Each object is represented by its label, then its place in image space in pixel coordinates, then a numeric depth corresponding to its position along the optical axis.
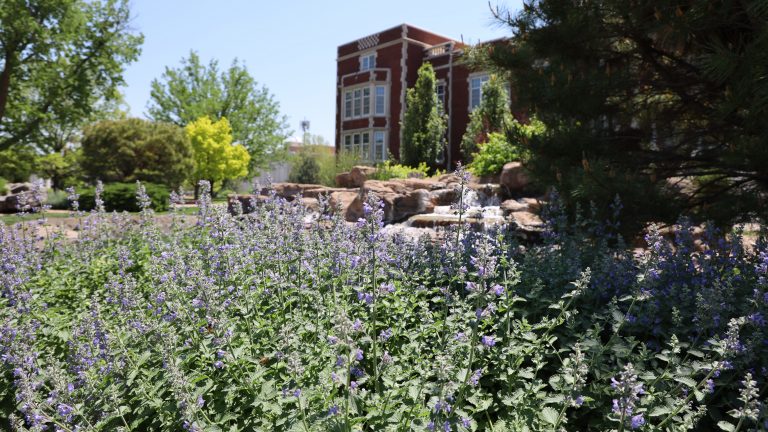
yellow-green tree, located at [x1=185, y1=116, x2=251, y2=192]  31.42
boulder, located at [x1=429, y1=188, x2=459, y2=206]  10.80
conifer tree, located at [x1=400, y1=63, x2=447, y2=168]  27.45
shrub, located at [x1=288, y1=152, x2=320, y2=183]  26.04
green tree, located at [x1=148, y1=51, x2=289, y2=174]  38.81
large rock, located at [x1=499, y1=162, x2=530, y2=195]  10.80
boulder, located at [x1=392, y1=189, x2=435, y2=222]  10.50
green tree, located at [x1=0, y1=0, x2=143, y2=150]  21.36
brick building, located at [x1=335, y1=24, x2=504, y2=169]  32.09
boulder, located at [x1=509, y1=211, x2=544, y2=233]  7.41
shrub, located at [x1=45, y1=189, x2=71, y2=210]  20.92
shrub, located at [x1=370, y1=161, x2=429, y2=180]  15.98
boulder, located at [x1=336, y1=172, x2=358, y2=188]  16.53
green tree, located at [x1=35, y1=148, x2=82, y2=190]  24.40
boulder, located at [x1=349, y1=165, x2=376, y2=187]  15.91
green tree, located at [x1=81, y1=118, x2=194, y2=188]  24.80
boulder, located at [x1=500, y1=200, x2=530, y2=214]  9.04
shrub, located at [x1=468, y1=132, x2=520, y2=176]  12.05
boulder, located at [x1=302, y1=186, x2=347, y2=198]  13.03
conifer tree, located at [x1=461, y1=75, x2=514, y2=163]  22.41
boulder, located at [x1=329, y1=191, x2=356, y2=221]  10.65
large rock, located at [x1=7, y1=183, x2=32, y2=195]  24.02
